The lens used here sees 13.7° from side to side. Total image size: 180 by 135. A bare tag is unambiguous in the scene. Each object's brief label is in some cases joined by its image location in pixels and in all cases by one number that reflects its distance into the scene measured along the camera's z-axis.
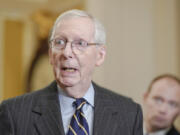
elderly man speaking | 2.10
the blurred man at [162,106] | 2.79
